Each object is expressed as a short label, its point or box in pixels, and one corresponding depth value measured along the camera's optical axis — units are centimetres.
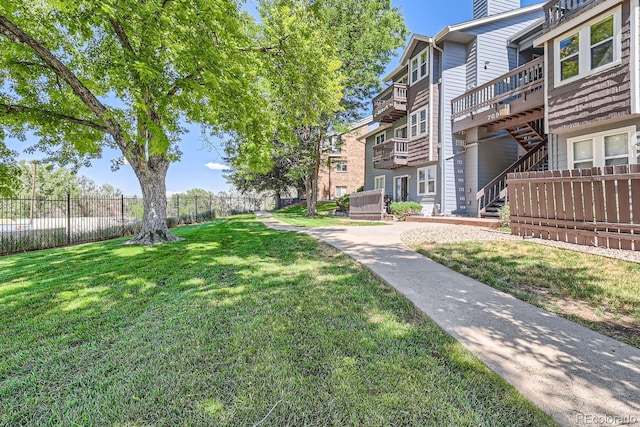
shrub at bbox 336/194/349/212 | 2165
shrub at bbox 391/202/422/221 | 1439
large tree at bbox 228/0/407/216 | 1795
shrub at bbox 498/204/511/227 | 905
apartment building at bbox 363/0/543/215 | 1323
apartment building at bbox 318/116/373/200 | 3110
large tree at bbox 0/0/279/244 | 556
